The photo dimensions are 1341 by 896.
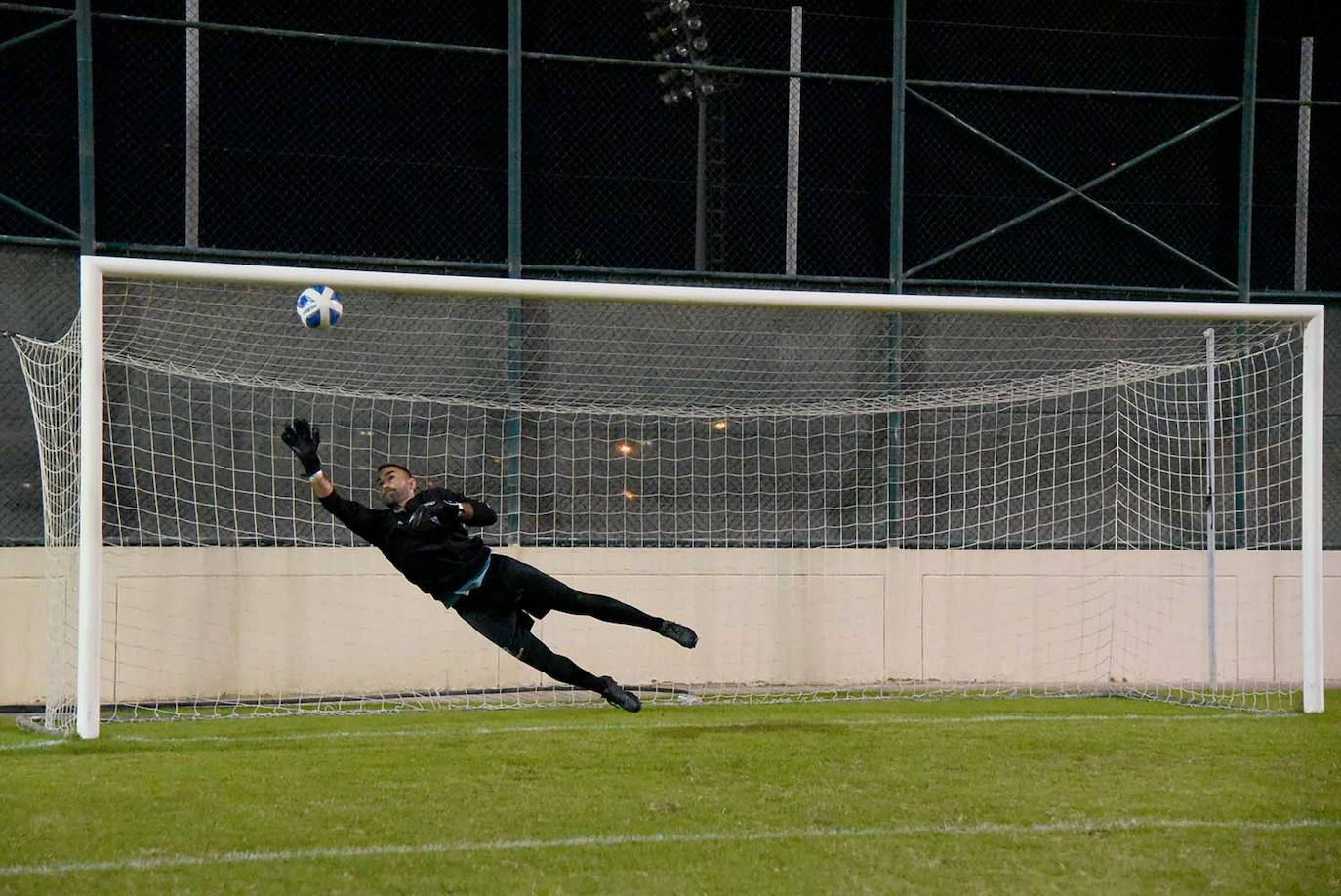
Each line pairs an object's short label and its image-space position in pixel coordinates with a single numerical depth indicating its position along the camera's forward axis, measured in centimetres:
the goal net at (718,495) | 2439
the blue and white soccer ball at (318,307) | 1830
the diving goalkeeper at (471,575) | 1878
